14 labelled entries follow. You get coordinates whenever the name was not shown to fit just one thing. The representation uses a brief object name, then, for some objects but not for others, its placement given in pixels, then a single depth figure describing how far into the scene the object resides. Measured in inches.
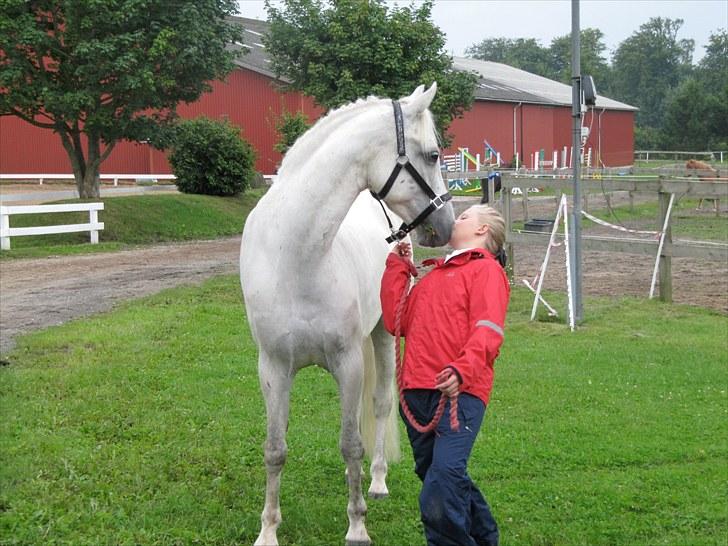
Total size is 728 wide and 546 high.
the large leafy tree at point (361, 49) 890.7
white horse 150.9
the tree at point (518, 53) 4478.3
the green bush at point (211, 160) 911.0
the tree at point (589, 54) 4208.9
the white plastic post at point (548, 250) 400.2
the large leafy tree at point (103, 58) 698.2
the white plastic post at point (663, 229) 430.0
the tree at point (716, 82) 2573.8
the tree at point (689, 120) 2593.5
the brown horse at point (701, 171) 1017.6
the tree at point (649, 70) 4143.7
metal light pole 383.6
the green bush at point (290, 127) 925.8
